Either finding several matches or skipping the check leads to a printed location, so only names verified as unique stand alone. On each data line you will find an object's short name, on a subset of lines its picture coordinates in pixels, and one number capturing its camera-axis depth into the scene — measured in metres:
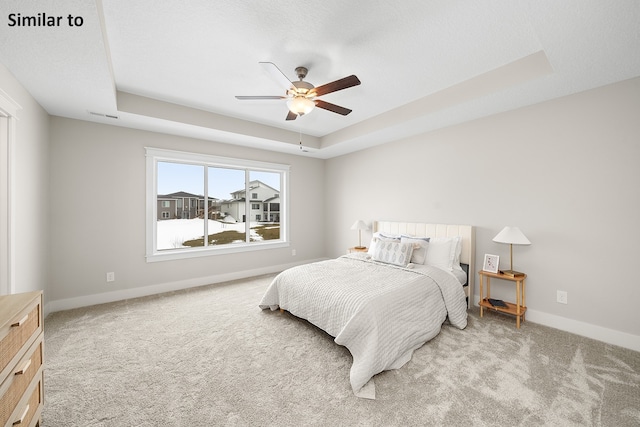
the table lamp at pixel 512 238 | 2.74
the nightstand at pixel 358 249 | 4.66
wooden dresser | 1.14
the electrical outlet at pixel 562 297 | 2.71
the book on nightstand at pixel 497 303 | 2.92
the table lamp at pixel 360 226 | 4.65
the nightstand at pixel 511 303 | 2.74
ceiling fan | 2.09
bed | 2.05
